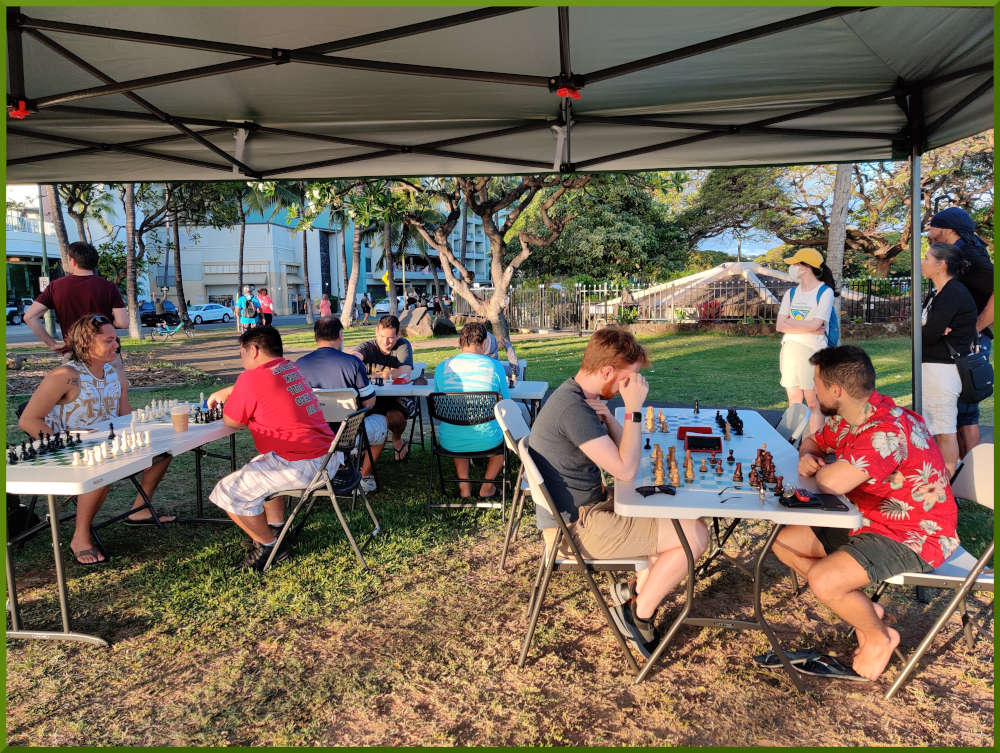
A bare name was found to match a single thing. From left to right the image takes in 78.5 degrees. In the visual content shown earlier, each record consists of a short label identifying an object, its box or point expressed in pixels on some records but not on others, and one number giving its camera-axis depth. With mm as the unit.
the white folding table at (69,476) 2623
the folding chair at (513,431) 2928
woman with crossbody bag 3859
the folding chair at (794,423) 3459
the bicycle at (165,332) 21016
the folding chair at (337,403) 4543
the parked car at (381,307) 42269
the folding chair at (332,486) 3479
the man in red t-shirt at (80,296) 4711
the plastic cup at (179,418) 3445
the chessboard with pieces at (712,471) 2533
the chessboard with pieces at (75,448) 2938
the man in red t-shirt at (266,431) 3482
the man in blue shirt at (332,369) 4734
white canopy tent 3338
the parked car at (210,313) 34156
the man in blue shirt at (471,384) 4445
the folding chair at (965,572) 2402
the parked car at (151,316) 27441
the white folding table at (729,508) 2264
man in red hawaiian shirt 2428
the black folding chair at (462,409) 4328
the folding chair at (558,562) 2568
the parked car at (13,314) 28619
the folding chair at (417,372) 5963
